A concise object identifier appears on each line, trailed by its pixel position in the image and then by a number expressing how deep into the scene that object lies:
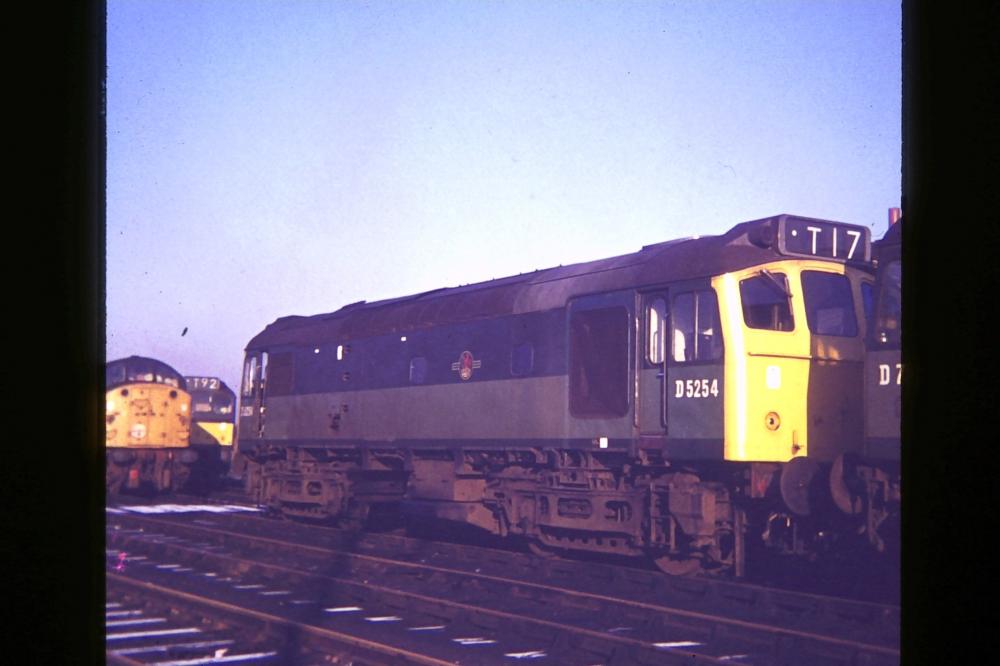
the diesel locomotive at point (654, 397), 11.38
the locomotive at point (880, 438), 10.51
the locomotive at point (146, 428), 27.22
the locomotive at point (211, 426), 28.88
